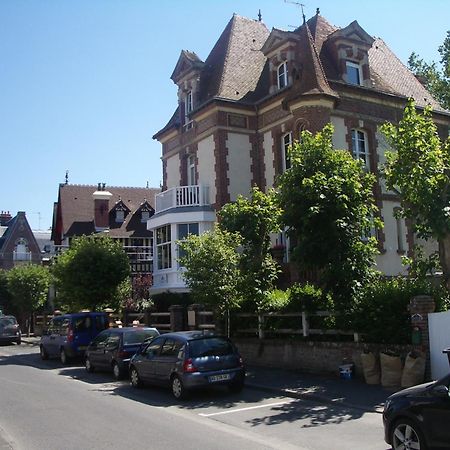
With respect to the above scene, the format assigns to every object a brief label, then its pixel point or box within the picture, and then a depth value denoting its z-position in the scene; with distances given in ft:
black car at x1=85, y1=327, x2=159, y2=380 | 53.01
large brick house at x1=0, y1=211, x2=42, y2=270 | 205.16
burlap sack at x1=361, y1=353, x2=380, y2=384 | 41.55
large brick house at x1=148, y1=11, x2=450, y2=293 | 78.54
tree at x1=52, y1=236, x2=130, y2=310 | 83.87
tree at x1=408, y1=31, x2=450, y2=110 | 96.27
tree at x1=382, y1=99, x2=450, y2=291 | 40.57
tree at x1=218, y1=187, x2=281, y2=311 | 57.52
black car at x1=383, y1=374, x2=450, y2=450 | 21.06
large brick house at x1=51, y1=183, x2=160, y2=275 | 149.70
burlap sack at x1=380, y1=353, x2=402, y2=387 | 39.88
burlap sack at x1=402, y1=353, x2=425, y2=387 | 38.24
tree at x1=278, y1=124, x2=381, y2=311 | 46.93
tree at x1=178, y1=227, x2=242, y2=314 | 54.19
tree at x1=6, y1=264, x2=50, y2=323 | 130.41
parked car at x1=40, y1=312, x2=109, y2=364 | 68.03
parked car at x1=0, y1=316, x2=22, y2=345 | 105.60
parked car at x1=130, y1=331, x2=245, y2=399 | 39.86
